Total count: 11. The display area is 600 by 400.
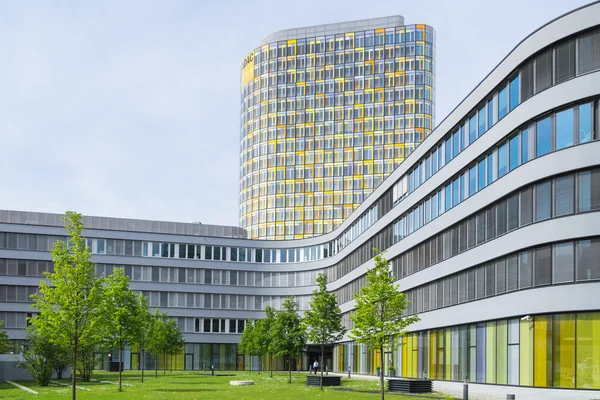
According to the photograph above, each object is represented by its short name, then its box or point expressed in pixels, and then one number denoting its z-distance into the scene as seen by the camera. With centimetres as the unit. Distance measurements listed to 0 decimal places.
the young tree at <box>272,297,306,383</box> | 6544
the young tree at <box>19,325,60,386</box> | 5862
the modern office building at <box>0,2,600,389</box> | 3788
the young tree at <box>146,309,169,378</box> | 8078
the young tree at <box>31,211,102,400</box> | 3541
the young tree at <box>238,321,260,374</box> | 8979
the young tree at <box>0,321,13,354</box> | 7452
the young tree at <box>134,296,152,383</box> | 7194
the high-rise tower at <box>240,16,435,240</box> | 14388
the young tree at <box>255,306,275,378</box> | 8238
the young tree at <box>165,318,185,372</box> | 9325
